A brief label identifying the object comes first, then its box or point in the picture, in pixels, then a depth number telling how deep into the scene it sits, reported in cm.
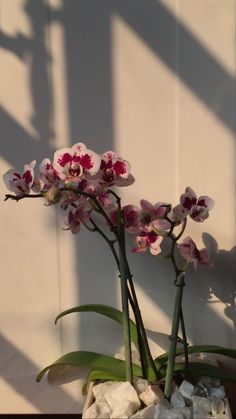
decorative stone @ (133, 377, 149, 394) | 83
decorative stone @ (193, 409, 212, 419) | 80
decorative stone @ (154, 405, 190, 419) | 79
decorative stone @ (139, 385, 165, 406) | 80
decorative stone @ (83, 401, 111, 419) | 80
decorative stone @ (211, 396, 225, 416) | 82
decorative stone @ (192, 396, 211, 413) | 82
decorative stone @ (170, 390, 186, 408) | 81
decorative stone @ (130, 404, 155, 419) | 79
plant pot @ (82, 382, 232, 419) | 79
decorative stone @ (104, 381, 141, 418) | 80
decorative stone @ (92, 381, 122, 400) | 85
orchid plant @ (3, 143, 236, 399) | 71
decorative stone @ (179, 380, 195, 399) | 83
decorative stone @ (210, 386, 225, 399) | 85
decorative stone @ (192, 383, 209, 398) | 85
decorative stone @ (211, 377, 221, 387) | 88
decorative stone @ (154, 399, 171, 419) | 79
